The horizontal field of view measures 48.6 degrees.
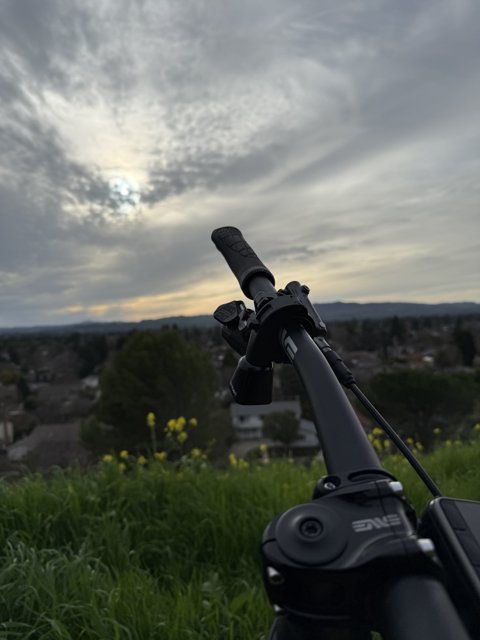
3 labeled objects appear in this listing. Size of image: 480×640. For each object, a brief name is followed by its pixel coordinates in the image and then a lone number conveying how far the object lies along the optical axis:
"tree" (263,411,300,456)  29.17
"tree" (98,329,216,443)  23.39
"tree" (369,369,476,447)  23.95
